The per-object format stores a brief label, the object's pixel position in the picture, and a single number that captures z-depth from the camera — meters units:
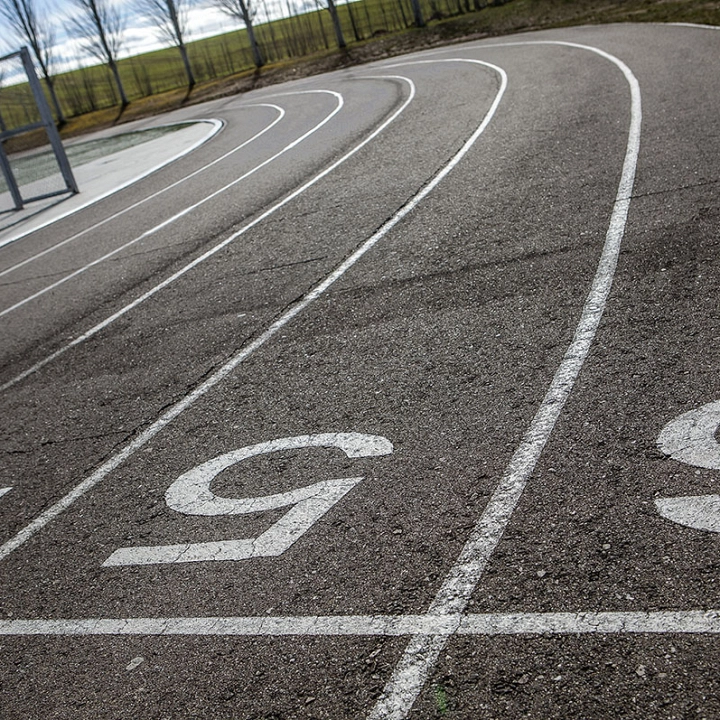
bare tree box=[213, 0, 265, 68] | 53.06
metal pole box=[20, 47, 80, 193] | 19.83
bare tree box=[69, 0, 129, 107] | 59.09
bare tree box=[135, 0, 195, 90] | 57.72
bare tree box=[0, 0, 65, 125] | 54.44
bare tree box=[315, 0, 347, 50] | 47.00
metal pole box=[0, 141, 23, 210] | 20.71
